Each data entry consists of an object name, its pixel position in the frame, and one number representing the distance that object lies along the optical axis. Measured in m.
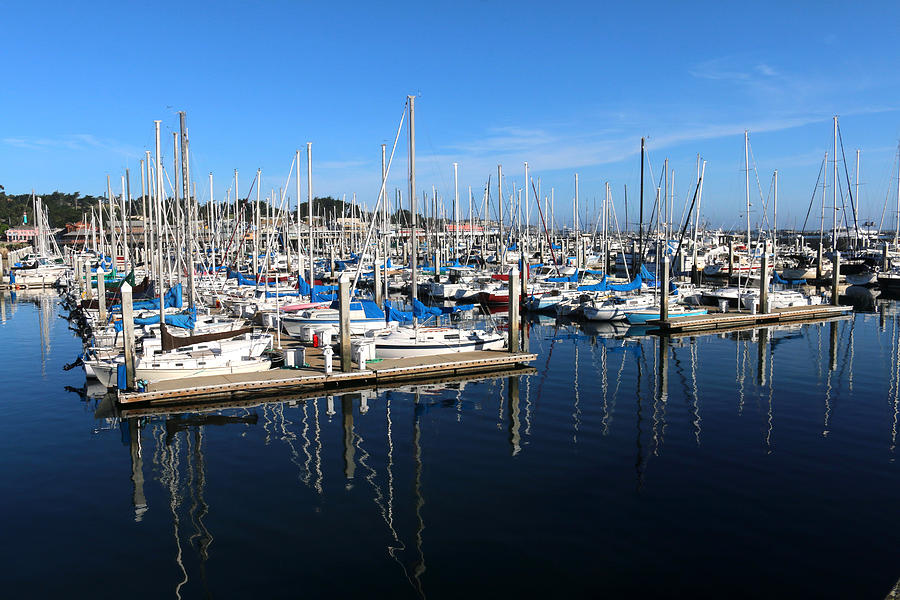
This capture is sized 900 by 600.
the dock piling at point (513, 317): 28.94
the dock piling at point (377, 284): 40.09
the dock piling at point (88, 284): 48.38
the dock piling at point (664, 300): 39.09
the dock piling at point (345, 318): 24.91
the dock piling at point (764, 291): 43.28
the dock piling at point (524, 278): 51.23
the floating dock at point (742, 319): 39.59
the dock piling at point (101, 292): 39.80
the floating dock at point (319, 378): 22.53
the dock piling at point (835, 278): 47.91
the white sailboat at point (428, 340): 28.22
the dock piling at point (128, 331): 22.04
